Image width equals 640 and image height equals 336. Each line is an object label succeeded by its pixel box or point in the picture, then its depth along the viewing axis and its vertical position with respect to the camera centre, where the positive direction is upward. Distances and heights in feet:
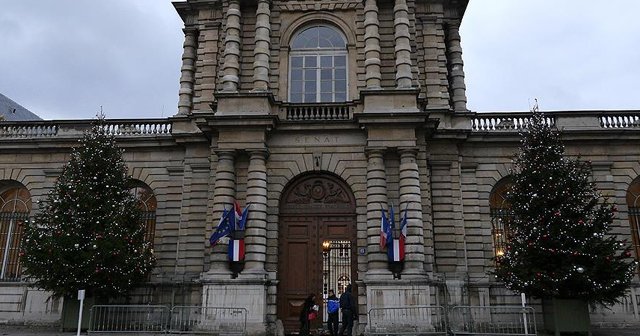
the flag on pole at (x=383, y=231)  57.20 +8.27
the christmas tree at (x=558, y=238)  52.70 +7.31
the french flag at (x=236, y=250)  58.13 +6.37
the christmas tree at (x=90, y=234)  57.11 +8.02
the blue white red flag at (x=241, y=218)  58.29 +9.80
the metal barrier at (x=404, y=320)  54.29 -0.79
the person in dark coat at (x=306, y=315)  54.70 -0.34
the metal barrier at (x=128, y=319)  58.29 -0.95
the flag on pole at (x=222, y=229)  57.77 +8.41
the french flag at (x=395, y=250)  56.75 +6.30
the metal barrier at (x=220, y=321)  55.98 -1.01
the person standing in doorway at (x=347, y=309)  53.47 +0.26
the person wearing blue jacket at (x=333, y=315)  54.34 -0.32
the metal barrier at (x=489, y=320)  57.36 -0.82
